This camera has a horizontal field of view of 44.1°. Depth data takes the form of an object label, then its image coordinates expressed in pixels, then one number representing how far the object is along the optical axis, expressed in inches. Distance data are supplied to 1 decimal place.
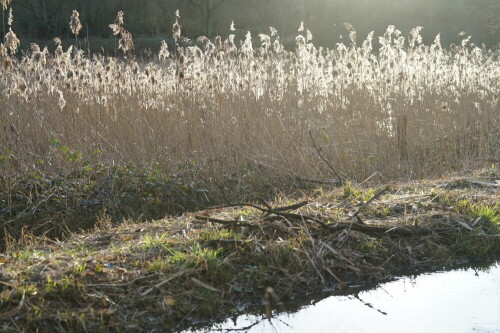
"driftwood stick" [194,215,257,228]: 139.0
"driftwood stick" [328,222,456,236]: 144.2
